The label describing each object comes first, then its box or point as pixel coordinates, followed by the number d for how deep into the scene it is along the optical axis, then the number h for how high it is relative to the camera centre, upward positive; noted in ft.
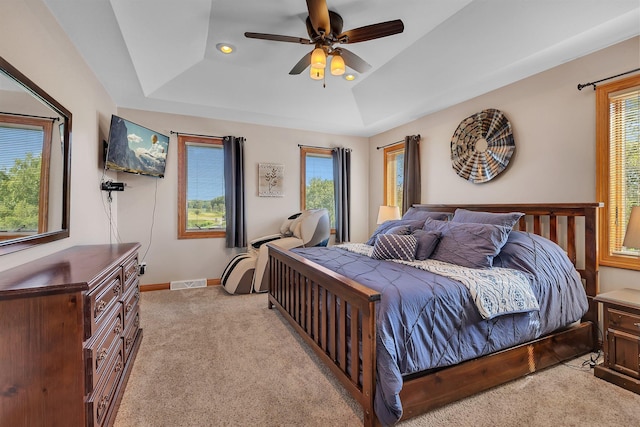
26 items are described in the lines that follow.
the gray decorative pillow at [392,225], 10.22 -0.48
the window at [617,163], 7.49 +1.26
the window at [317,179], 16.66 +1.97
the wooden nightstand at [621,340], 6.16 -2.83
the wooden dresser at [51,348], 3.84 -1.83
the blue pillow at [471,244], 7.36 -0.86
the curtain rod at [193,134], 13.93 +3.88
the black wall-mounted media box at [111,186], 10.53 +1.06
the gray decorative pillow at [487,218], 8.21 -0.19
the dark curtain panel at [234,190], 14.46 +1.17
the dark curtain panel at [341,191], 17.01 +1.27
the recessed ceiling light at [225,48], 9.41 +5.45
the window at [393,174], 16.16 +2.16
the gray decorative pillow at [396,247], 8.31 -1.03
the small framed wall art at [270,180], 15.52 +1.82
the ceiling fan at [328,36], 6.54 +4.37
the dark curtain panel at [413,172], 14.15 +1.95
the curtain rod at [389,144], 15.68 +3.85
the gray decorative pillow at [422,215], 10.78 -0.11
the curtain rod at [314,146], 16.48 +3.83
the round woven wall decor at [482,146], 10.32 +2.49
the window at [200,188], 14.14 +1.31
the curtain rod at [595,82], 7.40 +3.54
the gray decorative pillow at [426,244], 8.45 -0.94
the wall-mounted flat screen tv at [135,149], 10.24 +2.59
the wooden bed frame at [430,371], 5.12 -2.70
